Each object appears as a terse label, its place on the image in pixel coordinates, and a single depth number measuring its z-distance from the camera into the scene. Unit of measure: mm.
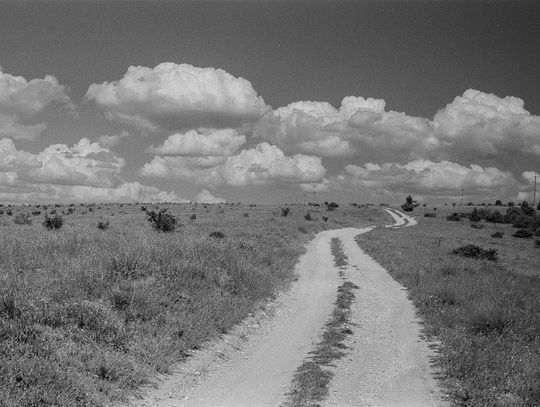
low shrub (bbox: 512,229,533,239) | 64912
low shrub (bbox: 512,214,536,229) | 83812
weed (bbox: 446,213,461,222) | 100331
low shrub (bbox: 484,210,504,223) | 99394
